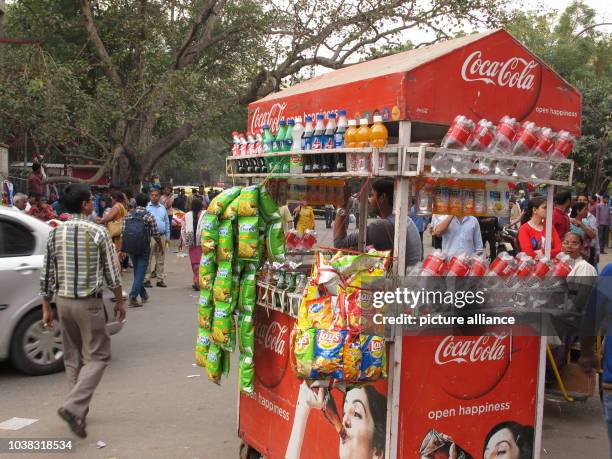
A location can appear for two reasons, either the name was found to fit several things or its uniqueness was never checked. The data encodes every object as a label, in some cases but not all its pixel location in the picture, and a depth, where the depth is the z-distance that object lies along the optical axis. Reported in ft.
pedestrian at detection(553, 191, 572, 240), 23.59
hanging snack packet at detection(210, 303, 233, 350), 13.78
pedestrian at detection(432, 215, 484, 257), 23.57
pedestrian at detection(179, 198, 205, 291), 36.50
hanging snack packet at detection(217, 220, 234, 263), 13.73
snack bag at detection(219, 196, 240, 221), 13.79
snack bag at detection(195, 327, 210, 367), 14.44
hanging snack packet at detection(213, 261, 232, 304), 13.73
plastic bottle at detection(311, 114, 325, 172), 12.82
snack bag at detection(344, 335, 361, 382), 10.30
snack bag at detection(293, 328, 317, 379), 10.43
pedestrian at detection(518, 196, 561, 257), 21.13
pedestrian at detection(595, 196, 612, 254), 62.34
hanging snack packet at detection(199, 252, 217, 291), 14.06
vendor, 13.76
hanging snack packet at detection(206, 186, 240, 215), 13.94
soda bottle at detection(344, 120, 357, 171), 11.89
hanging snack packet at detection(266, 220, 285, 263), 13.69
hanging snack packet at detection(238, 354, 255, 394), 13.89
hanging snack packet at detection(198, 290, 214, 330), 14.29
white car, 20.67
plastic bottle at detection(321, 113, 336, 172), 12.60
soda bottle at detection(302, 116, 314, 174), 13.08
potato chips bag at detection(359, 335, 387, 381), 10.44
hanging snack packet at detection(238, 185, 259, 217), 13.57
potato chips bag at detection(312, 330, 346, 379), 10.28
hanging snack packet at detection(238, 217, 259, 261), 13.53
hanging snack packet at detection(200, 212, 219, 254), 13.87
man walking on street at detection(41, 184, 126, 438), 15.83
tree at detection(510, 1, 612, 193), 76.54
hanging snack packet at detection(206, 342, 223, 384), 14.15
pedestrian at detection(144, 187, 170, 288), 36.76
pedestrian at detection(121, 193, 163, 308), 32.55
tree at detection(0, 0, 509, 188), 50.01
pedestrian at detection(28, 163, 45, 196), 50.88
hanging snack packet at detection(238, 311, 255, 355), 13.76
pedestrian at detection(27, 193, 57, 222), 40.14
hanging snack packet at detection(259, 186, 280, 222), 13.79
